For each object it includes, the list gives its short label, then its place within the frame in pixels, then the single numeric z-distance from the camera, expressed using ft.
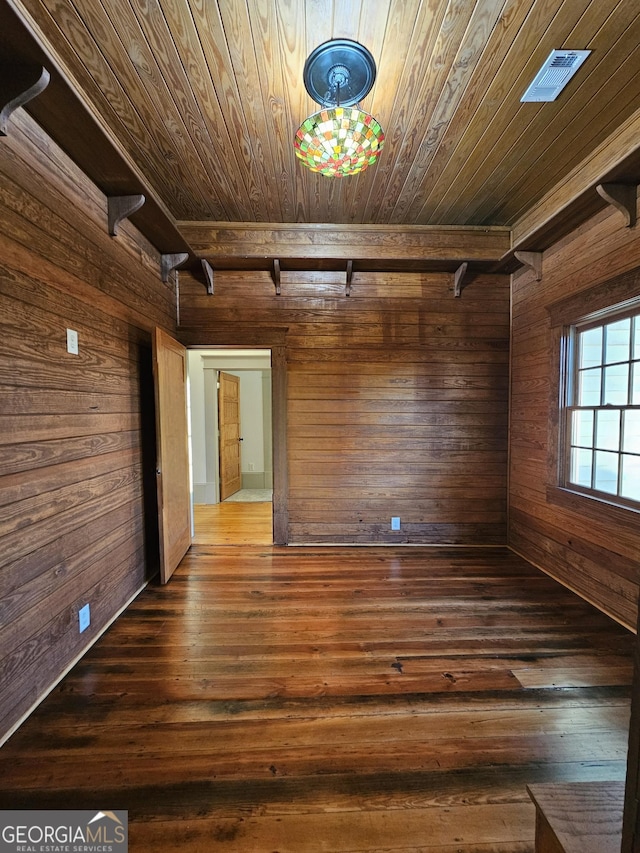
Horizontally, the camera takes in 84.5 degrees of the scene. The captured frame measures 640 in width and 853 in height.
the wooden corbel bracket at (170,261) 9.57
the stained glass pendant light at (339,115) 5.03
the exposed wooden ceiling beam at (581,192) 6.21
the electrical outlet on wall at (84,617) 6.12
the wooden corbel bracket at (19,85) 4.33
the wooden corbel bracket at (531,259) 9.32
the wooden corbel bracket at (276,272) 9.87
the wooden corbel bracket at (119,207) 6.98
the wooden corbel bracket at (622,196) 6.51
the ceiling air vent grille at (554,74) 5.08
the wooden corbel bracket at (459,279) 10.15
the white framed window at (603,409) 7.17
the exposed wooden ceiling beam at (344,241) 9.81
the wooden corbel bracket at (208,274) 9.99
